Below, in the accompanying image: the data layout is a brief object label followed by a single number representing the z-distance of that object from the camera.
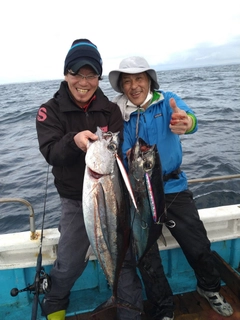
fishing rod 2.53
